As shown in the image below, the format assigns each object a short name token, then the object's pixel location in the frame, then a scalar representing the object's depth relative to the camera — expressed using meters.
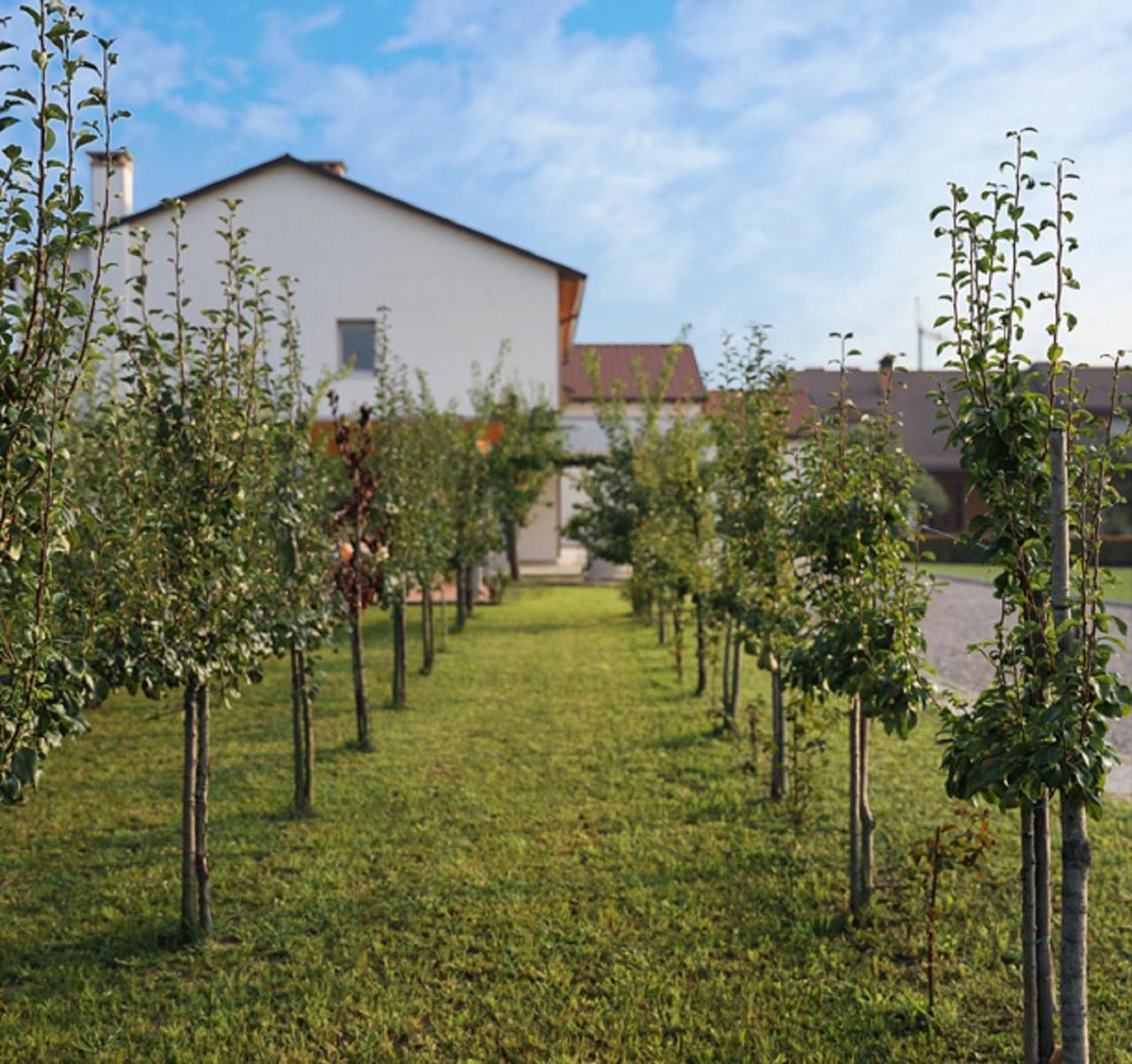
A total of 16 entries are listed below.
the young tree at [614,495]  17.38
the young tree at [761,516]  6.47
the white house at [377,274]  22.00
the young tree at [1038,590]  3.00
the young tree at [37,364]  3.10
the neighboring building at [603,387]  29.86
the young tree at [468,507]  13.90
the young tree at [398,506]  9.20
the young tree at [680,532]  10.56
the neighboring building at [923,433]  36.69
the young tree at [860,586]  4.15
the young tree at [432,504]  10.30
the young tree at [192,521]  4.51
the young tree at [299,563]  5.87
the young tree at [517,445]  19.23
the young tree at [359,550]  7.81
